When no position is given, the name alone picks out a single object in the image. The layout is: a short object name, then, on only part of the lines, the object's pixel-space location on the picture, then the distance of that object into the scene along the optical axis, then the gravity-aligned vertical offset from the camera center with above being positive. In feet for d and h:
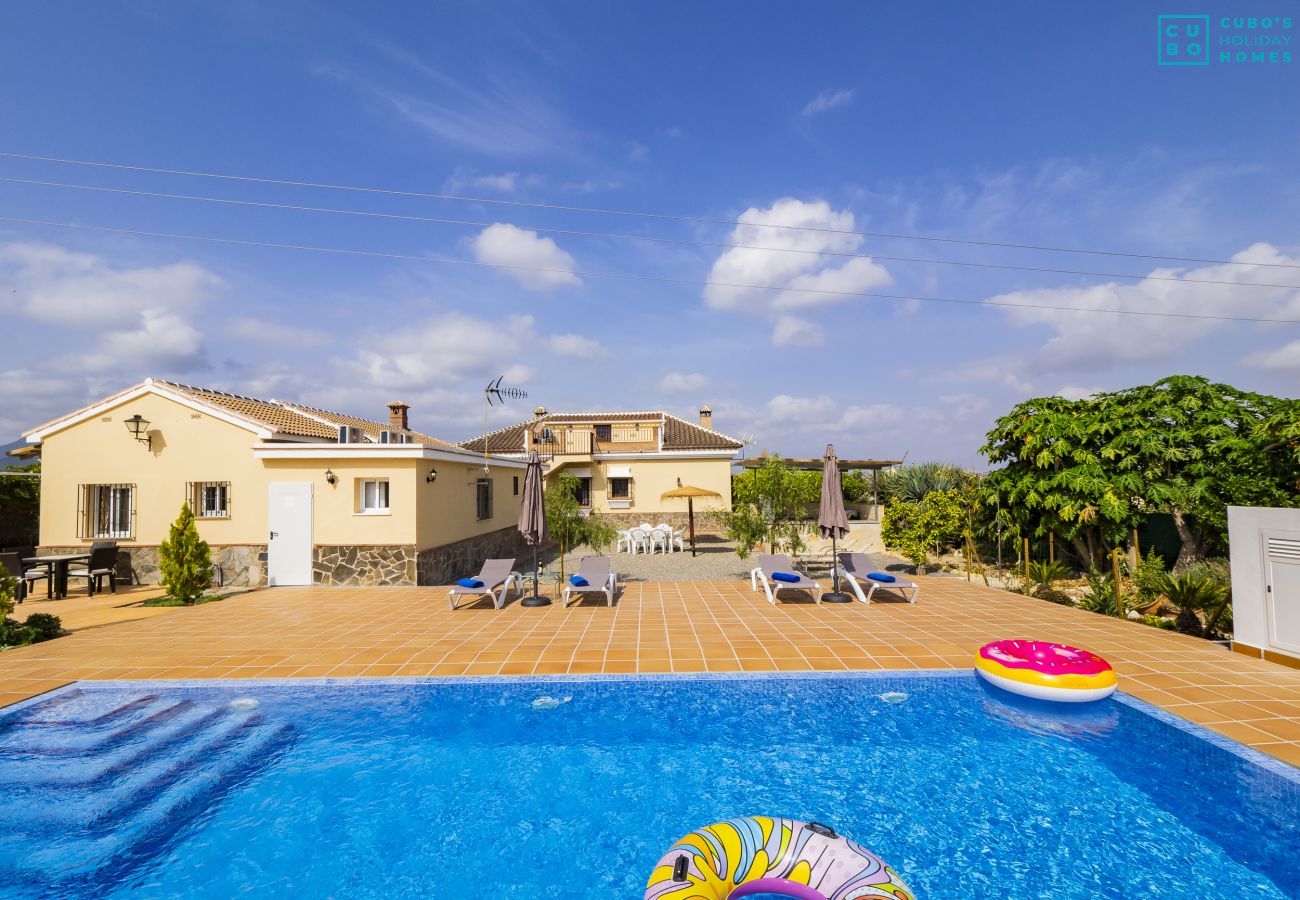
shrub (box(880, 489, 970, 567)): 44.34 -3.72
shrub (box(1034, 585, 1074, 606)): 35.32 -8.00
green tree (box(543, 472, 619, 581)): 43.92 -3.05
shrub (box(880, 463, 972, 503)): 69.82 -0.32
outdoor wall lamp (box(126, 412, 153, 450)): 43.42 +5.42
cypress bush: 35.81 -4.28
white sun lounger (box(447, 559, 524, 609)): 34.65 -6.02
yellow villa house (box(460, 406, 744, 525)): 82.38 +2.27
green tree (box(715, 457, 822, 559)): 46.19 -2.43
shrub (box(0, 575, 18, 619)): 26.94 -4.55
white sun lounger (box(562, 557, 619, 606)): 34.86 -6.03
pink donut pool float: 19.45 -7.15
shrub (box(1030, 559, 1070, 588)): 39.83 -7.17
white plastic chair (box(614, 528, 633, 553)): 67.31 -7.21
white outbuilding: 21.36 -4.51
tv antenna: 66.85 +11.58
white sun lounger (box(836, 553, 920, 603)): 34.84 -6.46
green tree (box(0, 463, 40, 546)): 53.06 -0.60
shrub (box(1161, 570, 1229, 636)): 27.63 -6.55
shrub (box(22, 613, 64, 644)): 27.78 -6.42
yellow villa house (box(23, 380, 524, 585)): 42.24 +0.23
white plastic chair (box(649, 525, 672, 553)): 65.61 -6.33
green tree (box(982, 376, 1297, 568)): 39.09 +0.60
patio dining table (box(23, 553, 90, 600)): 38.14 -4.67
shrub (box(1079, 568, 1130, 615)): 31.99 -7.32
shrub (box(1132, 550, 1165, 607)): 31.65 -6.34
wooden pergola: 73.61 +1.93
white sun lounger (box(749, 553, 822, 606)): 33.63 -6.20
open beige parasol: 61.57 -1.05
